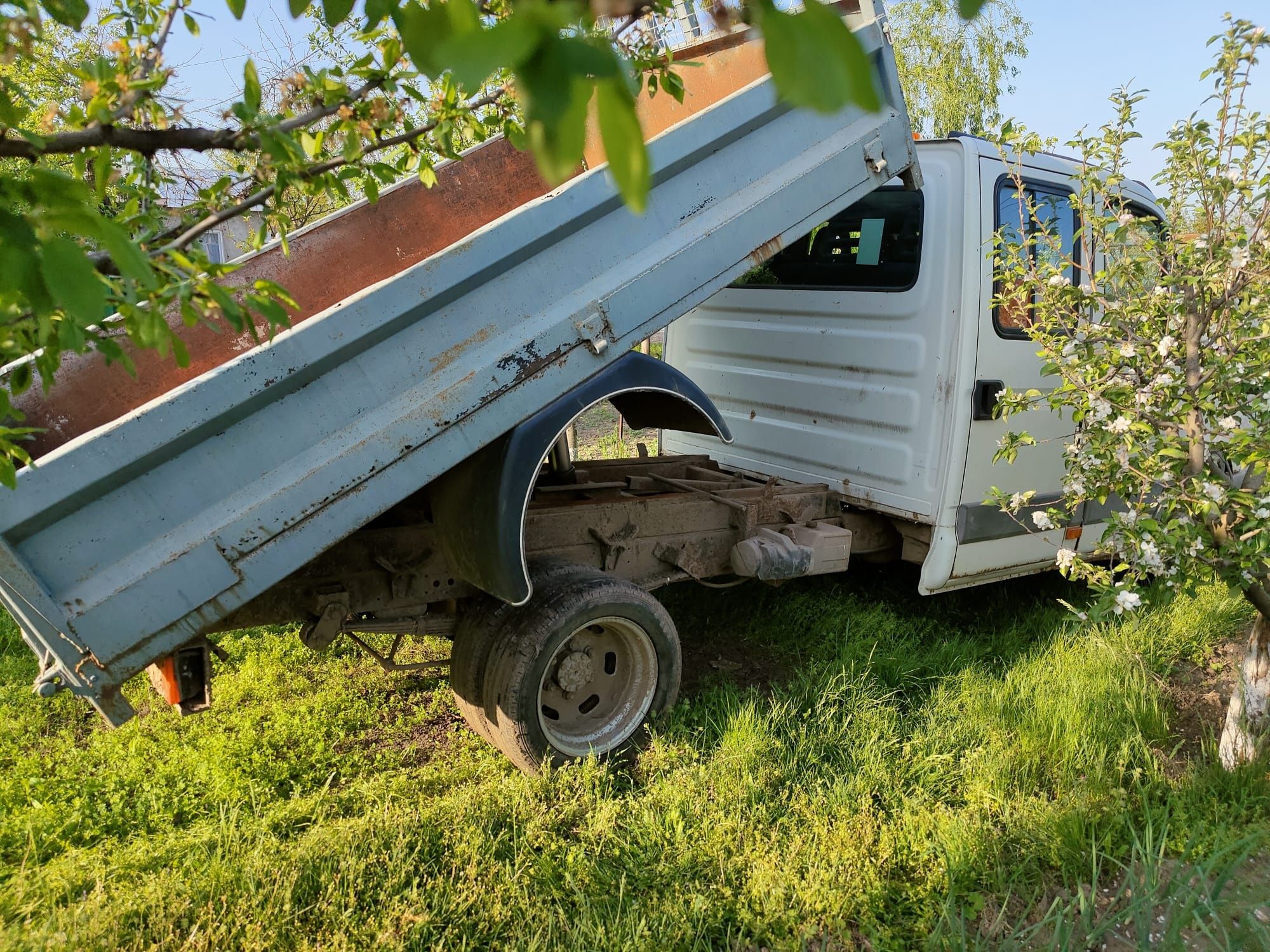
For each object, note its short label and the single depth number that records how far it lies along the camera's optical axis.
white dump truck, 2.22
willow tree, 15.03
